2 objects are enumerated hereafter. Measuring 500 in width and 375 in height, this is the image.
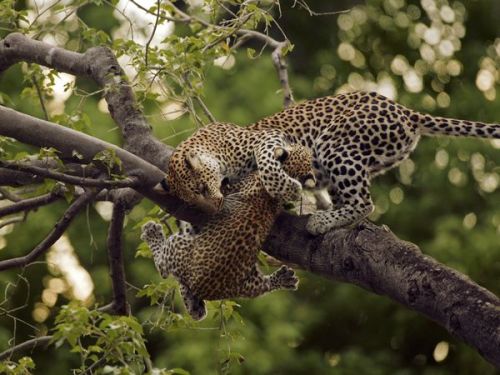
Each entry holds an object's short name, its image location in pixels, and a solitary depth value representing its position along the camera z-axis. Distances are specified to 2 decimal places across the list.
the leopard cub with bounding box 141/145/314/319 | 17.83
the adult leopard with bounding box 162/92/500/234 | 17.95
